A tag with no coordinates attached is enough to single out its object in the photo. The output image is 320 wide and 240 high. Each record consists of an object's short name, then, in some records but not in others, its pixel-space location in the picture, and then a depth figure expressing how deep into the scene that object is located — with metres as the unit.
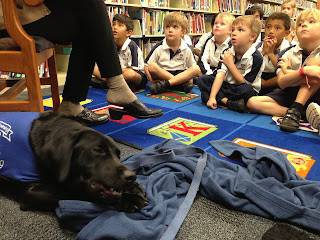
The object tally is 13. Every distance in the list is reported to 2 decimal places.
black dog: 0.66
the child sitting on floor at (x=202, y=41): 2.92
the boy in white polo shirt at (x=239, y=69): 1.95
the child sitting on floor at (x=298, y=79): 1.56
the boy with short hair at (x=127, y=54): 2.46
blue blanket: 0.66
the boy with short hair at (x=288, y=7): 3.58
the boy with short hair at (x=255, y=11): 3.34
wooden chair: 1.01
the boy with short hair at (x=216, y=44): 2.57
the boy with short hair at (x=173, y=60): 2.45
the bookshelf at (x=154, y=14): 3.17
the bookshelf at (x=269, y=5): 5.21
